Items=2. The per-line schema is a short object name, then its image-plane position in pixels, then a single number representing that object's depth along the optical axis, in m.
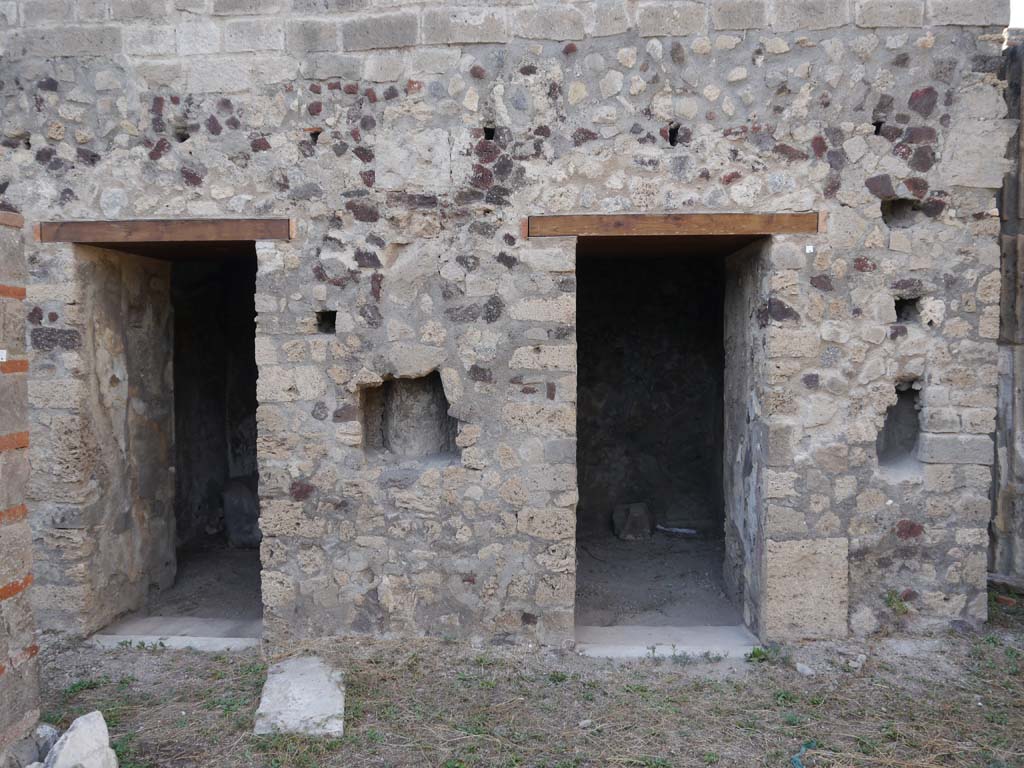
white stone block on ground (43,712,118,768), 2.79
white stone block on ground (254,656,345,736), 3.38
